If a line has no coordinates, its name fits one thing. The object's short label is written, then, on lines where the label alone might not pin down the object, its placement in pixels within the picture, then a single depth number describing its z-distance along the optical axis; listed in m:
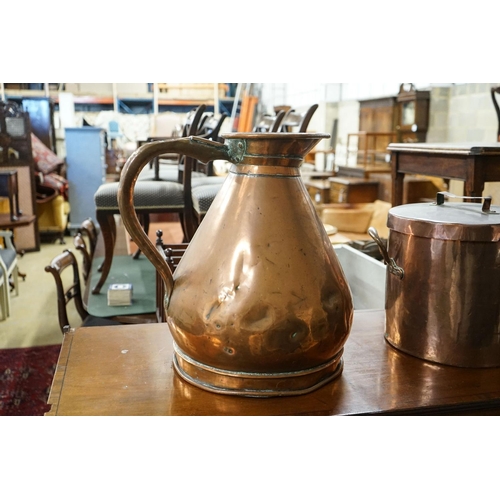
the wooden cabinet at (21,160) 5.14
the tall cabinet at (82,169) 6.09
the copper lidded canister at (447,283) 0.68
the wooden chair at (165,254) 1.37
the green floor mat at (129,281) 2.58
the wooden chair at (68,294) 2.09
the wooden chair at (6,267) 3.18
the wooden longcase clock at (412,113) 5.01
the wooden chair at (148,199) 2.62
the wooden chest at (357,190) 5.05
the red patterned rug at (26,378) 2.10
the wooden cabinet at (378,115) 5.46
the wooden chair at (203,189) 2.37
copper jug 0.59
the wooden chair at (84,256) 2.58
